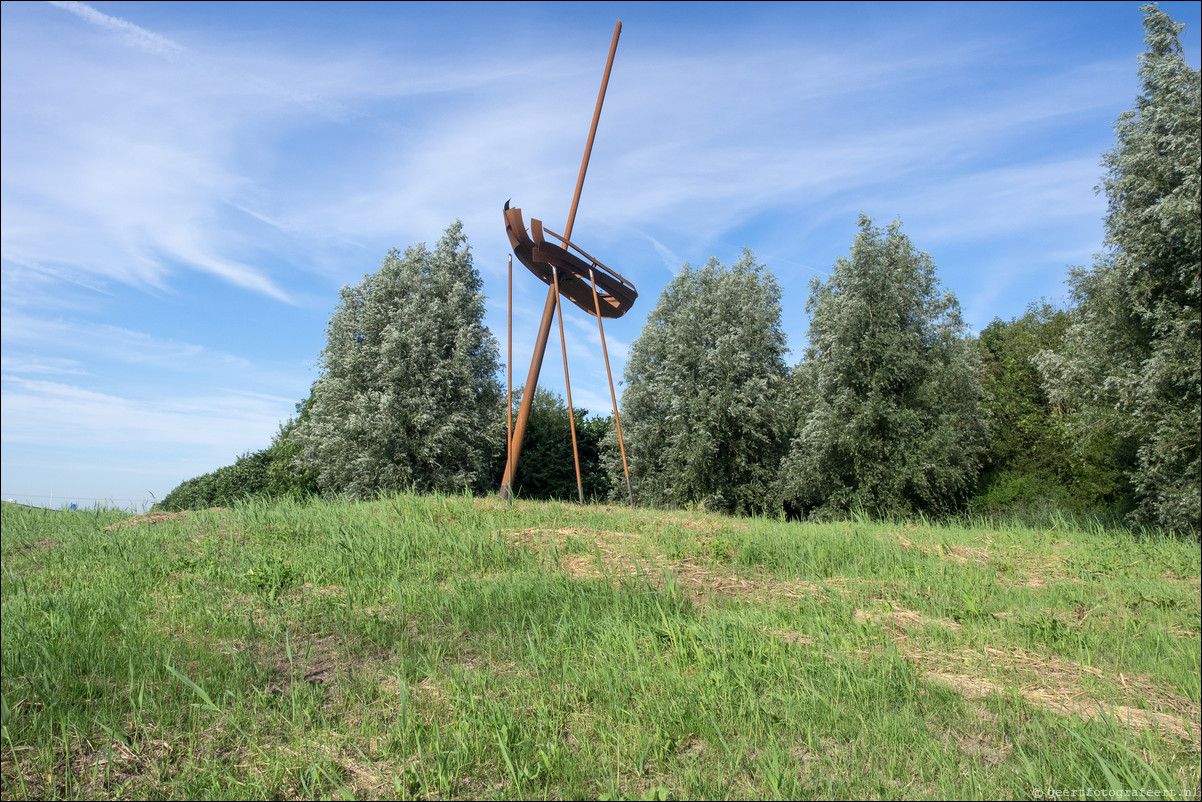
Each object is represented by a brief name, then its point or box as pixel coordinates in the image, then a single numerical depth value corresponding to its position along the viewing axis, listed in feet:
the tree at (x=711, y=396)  71.61
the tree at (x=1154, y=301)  38.88
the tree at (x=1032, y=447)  64.13
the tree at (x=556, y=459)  82.69
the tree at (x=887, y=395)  60.80
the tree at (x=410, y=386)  67.21
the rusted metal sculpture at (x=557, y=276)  39.45
